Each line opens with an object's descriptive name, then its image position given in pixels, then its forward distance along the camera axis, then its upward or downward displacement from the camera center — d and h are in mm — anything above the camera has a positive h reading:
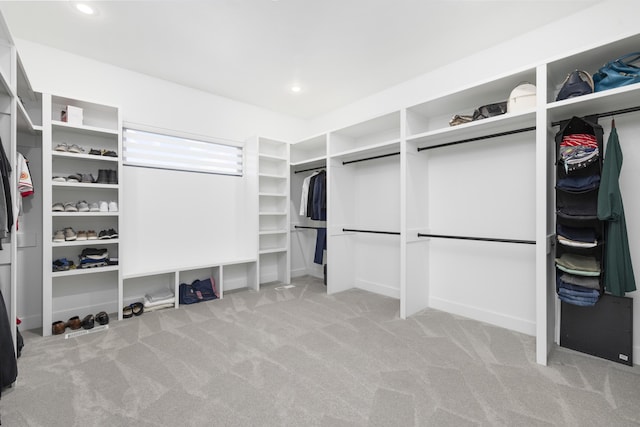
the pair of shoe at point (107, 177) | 2928 +382
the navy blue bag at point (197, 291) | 3513 -1006
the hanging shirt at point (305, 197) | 4516 +264
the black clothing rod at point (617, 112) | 1971 +737
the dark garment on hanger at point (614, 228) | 1868 -98
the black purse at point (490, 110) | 2484 +923
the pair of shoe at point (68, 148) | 2746 +642
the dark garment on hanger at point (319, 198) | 4184 +234
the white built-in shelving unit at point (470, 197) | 2100 +176
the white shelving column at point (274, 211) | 4410 +21
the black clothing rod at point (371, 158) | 3569 +740
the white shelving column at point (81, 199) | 2621 +147
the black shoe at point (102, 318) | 2850 -1068
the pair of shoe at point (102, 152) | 2951 +640
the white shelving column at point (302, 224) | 4836 -183
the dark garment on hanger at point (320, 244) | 4379 -479
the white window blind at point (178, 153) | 3443 +805
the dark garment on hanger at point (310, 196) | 4367 +272
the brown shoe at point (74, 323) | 2742 -1072
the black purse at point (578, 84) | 1966 +912
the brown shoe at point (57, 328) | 2623 -1072
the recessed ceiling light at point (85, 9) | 2275 +1681
